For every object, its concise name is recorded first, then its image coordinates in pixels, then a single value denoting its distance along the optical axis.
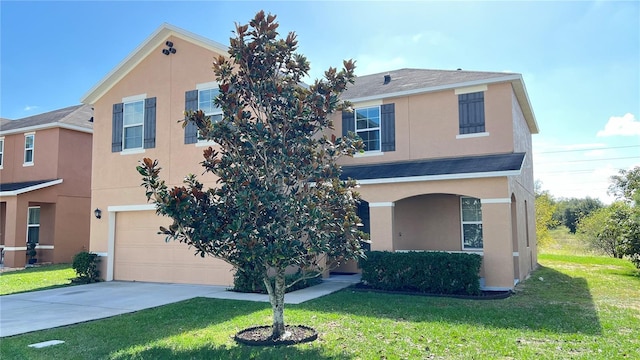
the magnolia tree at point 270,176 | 6.59
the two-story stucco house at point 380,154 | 12.66
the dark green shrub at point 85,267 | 14.91
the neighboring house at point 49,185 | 19.73
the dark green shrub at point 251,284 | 11.73
